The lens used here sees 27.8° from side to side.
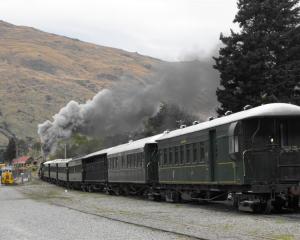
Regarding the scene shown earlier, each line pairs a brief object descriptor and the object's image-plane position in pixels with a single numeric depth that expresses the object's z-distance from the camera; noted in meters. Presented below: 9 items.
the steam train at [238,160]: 18.61
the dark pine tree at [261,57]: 40.38
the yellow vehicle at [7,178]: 91.00
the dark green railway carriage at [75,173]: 54.19
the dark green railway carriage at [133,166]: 31.21
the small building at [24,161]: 152.81
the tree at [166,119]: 55.31
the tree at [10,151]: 183.12
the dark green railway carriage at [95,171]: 44.59
